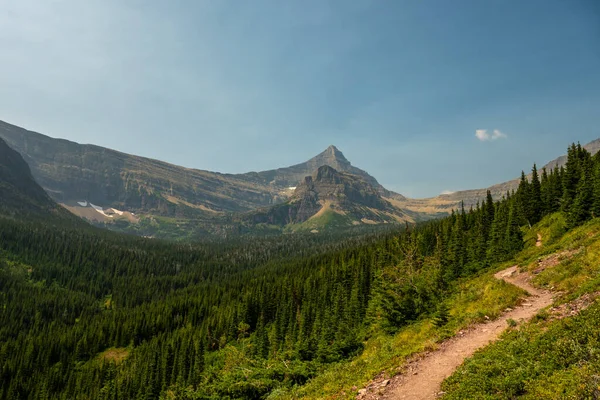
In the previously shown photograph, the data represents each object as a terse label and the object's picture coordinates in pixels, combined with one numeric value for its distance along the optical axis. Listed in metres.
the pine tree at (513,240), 57.66
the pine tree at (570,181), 63.59
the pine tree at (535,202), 80.62
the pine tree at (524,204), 81.56
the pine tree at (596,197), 48.91
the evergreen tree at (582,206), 51.04
